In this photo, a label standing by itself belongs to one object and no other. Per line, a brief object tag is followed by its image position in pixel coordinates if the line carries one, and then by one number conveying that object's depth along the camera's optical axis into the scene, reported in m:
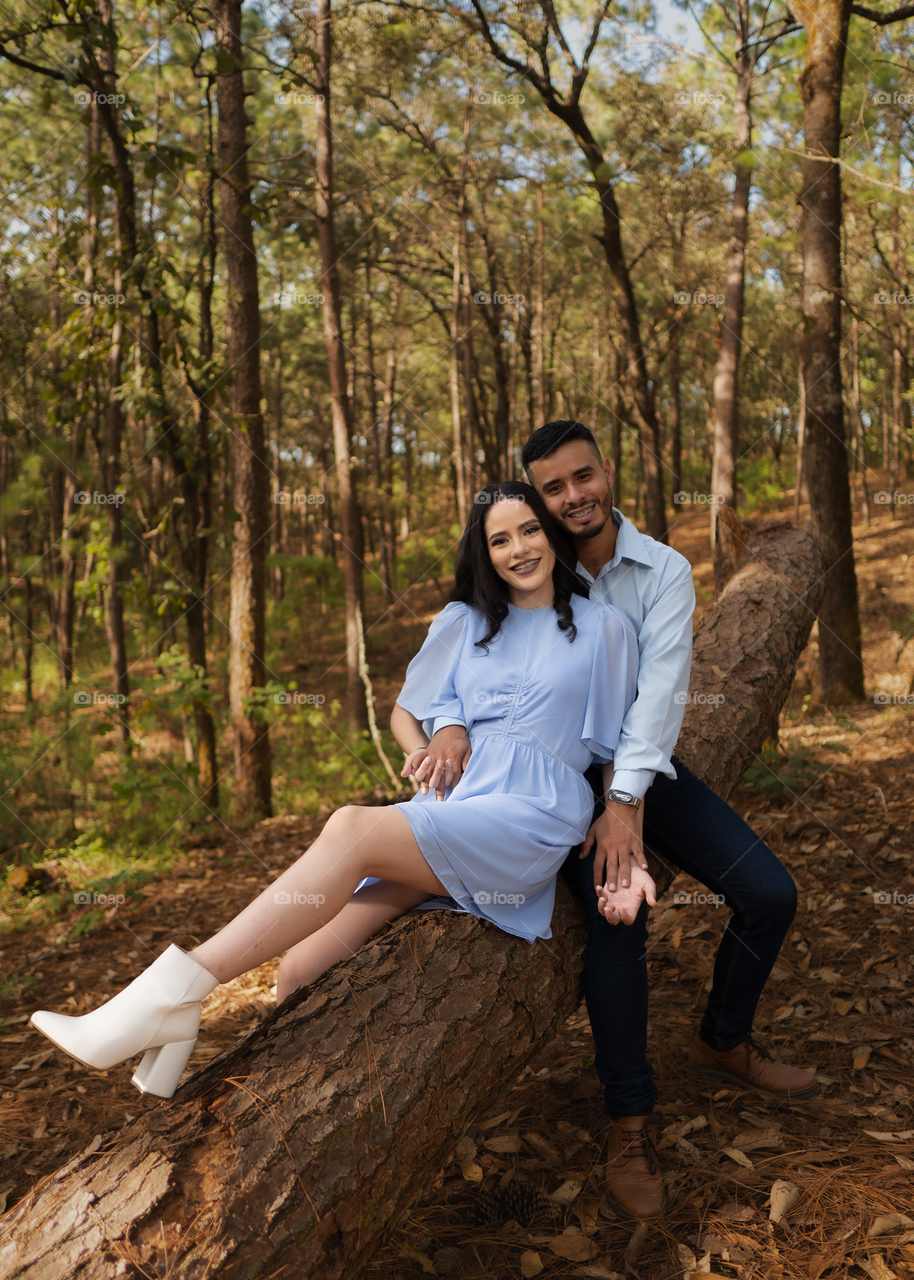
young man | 2.27
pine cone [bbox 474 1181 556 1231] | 2.19
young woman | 1.88
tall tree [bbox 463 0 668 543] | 8.61
